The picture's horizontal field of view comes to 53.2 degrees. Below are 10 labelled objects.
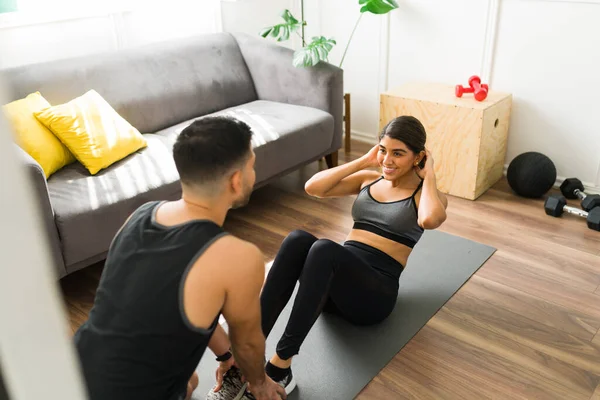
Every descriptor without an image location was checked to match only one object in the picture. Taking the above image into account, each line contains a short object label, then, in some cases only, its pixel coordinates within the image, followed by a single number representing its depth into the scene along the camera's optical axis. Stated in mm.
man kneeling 1329
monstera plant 3301
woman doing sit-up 1878
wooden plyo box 3168
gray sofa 2400
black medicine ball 3199
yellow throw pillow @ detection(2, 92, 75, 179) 2520
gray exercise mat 2023
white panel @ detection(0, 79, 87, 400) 354
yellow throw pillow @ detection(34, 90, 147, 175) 2643
